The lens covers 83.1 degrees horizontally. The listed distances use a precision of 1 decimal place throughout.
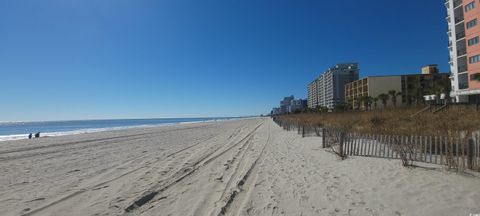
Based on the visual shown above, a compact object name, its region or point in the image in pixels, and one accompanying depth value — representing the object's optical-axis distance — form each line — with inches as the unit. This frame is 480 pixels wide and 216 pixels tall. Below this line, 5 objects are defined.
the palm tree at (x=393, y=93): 3147.6
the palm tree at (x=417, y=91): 3255.4
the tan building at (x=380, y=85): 3794.3
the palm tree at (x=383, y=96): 3117.6
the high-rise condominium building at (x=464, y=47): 1621.6
